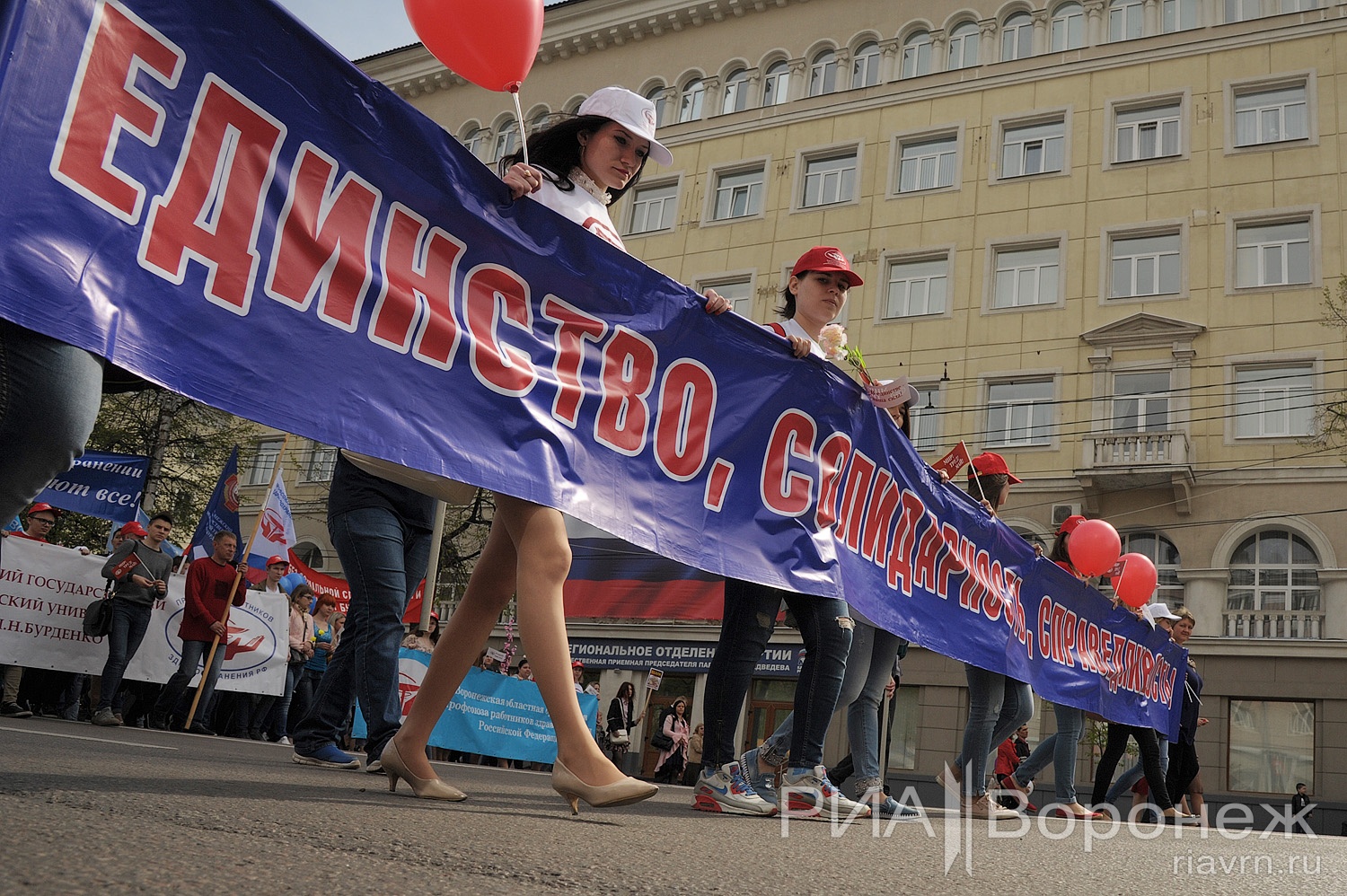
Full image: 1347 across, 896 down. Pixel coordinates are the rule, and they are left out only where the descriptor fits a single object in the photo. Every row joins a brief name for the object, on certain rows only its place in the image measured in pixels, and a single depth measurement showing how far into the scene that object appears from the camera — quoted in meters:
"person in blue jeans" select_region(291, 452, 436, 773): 3.95
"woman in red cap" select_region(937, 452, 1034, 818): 5.95
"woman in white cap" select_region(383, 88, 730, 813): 2.66
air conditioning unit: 23.02
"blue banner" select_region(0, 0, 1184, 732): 2.02
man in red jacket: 9.05
